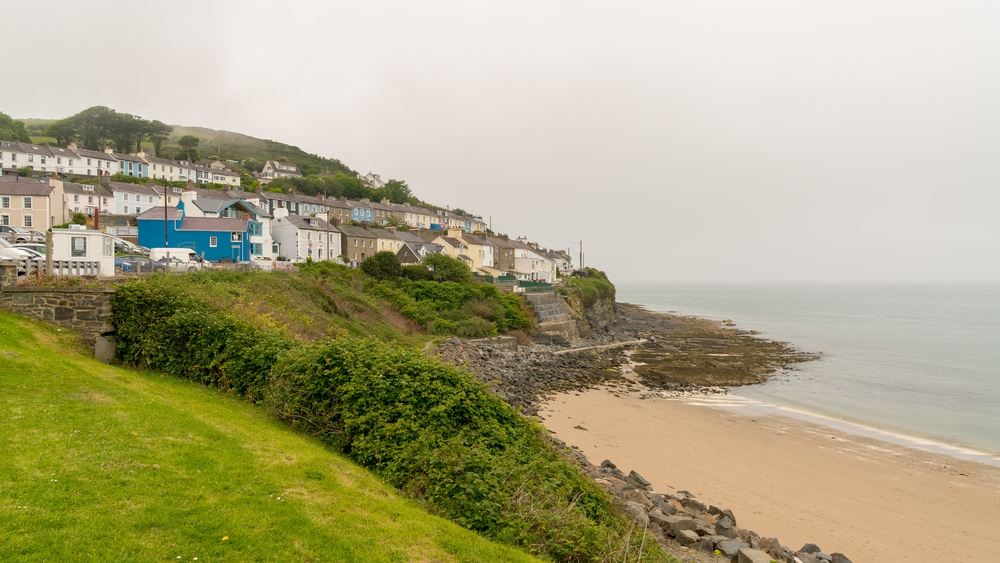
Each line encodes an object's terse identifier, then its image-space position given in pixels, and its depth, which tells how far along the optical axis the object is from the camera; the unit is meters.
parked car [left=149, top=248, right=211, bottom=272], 27.83
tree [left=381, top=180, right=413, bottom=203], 112.75
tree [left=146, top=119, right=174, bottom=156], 112.00
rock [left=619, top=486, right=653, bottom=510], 12.31
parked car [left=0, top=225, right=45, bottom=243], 32.99
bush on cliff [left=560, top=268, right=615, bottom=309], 64.50
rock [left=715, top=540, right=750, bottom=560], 9.97
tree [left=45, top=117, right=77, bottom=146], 102.17
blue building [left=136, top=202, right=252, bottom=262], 42.84
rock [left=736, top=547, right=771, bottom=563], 9.26
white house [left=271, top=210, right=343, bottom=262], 57.75
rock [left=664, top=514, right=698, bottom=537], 10.92
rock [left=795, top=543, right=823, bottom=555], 12.04
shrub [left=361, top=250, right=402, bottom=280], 47.41
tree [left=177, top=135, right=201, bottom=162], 113.09
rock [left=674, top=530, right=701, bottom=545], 10.51
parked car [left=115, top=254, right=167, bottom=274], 25.11
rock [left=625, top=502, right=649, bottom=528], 10.29
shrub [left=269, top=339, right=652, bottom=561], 7.41
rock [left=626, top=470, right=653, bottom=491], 14.69
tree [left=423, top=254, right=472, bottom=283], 50.50
